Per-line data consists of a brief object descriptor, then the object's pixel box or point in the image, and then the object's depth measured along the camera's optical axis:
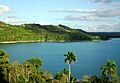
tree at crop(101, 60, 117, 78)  34.94
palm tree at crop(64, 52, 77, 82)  36.96
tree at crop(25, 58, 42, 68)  42.54
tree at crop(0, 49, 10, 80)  37.29
